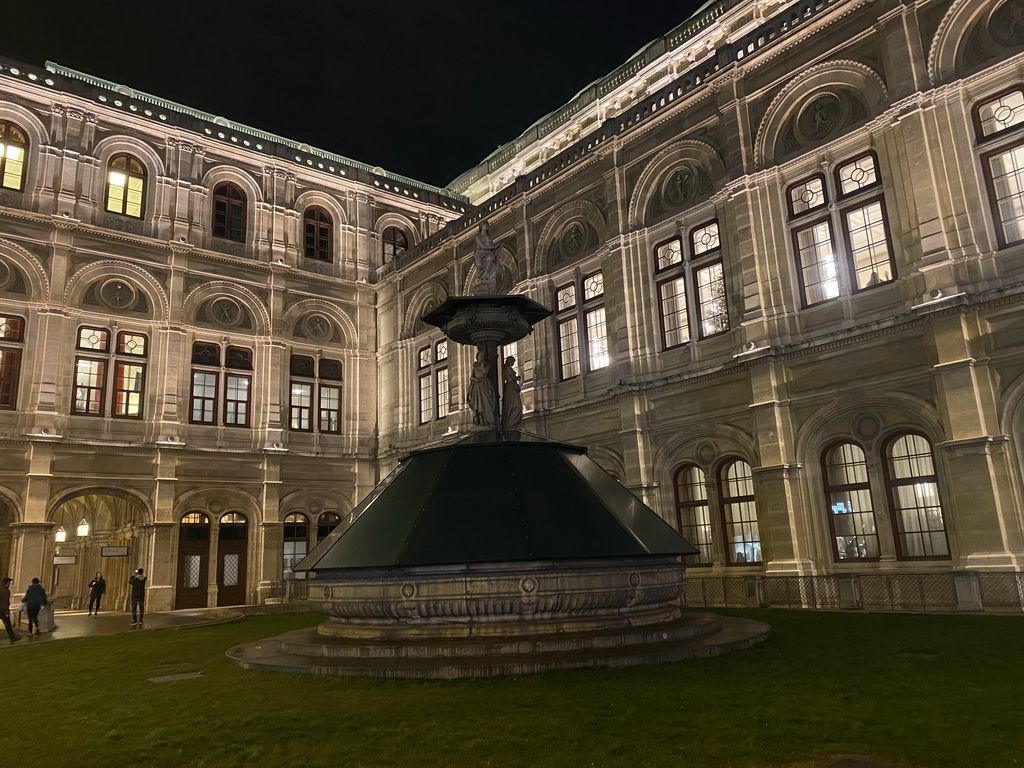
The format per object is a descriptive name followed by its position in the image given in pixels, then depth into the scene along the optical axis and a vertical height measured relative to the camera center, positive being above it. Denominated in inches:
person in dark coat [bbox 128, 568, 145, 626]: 706.8 -18.5
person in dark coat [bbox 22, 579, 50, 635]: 587.8 -17.6
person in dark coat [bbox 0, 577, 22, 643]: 552.0 -23.2
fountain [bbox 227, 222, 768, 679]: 305.3 -12.7
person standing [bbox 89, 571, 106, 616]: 848.9 -15.7
